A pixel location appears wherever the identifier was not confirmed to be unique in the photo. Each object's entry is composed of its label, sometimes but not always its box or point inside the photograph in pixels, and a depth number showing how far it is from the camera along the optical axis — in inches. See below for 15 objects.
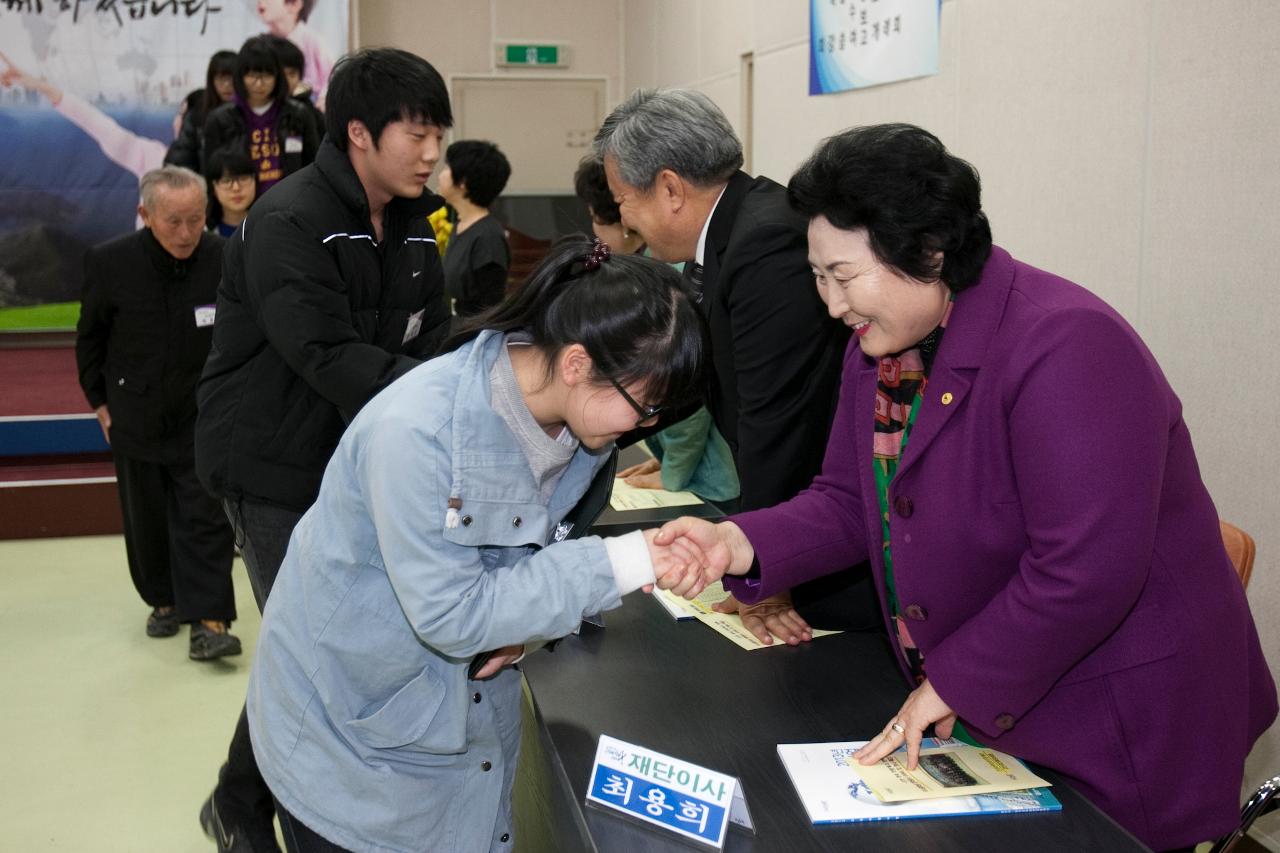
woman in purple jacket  51.7
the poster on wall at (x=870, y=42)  144.7
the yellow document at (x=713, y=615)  71.9
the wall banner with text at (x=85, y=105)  266.8
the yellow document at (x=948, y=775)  53.2
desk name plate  49.9
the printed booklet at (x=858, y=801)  51.9
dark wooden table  50.7
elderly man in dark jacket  152.9
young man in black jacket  84.6
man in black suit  79.7
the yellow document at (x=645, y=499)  102.4
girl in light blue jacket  53.0
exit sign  315.3
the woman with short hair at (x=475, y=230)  184.1
